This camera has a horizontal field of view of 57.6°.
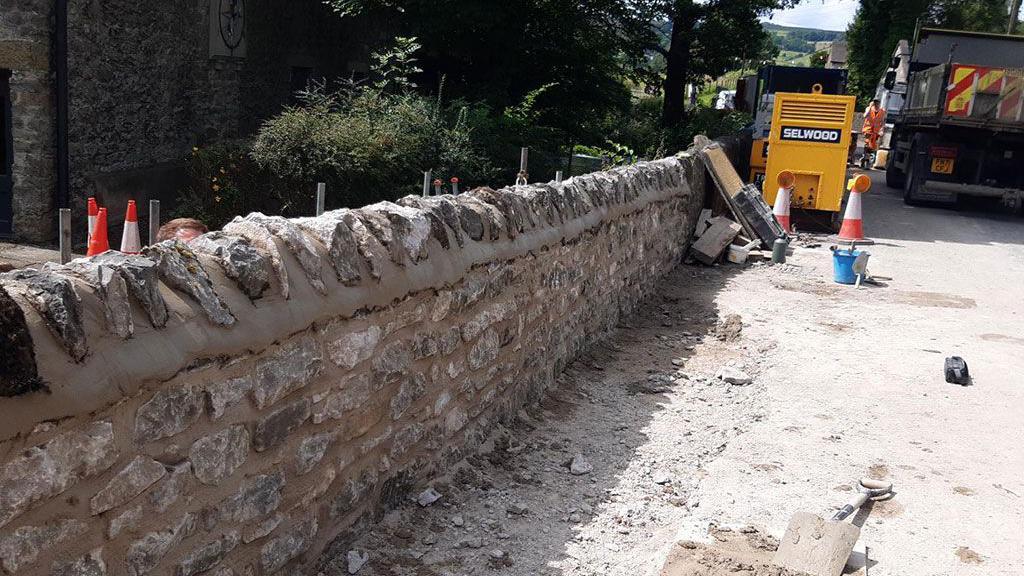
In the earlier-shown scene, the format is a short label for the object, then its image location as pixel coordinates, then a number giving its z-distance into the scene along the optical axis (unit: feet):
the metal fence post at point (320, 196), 26.57
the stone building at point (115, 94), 35.65
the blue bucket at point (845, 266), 33.53
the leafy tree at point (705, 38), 64.23
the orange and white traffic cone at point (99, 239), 22.02
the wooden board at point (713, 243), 36.01
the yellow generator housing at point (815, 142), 42.98
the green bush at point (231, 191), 38.73
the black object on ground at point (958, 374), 22.09
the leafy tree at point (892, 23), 122.31
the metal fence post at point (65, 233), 20.49
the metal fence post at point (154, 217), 21.96
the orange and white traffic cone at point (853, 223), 42.04
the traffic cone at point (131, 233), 23.59
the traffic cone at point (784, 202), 41.83
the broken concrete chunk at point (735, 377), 21.94
